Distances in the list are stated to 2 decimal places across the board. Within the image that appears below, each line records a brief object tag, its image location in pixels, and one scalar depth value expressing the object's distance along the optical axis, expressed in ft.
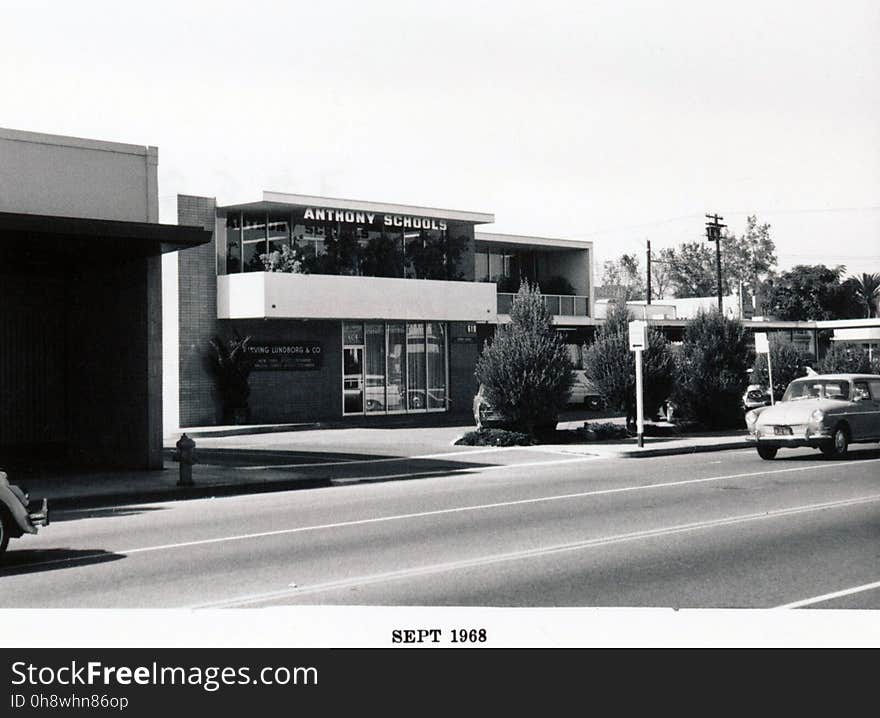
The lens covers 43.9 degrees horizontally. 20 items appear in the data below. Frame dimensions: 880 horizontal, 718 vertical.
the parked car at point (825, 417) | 68.74
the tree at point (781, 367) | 131.13
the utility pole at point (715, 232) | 184.32
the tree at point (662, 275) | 302.25
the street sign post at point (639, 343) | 81.10
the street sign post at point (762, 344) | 98.87
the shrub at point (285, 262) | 112.78
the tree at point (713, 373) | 102.99
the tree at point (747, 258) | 249.75
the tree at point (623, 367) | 97.80
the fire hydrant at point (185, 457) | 55.77
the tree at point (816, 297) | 231.71
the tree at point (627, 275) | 299.79
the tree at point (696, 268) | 291.17
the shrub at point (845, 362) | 134.21
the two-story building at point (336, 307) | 110.32
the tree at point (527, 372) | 87.61
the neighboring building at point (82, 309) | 60.95
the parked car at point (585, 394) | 135.64
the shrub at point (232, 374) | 109.81
